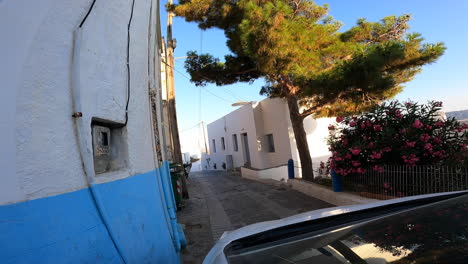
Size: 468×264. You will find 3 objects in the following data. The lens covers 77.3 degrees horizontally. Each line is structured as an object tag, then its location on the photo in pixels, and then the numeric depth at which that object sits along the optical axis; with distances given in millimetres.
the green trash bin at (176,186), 8562
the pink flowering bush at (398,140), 5355
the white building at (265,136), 13672
